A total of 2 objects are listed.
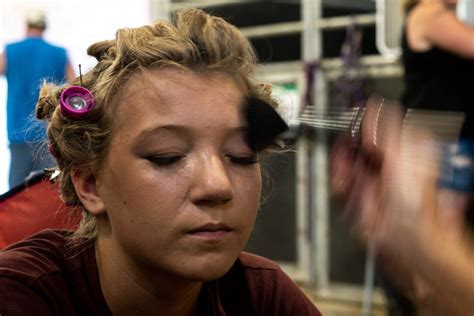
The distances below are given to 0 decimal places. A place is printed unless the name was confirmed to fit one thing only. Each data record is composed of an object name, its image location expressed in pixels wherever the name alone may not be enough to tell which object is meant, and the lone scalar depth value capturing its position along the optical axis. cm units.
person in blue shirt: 206
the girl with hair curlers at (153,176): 101
